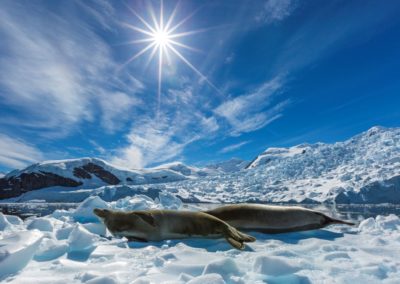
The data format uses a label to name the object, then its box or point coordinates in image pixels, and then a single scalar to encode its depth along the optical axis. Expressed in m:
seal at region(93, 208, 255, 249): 3.91
